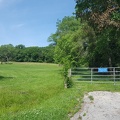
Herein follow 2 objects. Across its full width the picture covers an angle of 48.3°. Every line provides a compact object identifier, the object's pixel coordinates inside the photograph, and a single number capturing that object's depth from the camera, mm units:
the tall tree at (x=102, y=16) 8568
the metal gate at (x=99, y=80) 12297
